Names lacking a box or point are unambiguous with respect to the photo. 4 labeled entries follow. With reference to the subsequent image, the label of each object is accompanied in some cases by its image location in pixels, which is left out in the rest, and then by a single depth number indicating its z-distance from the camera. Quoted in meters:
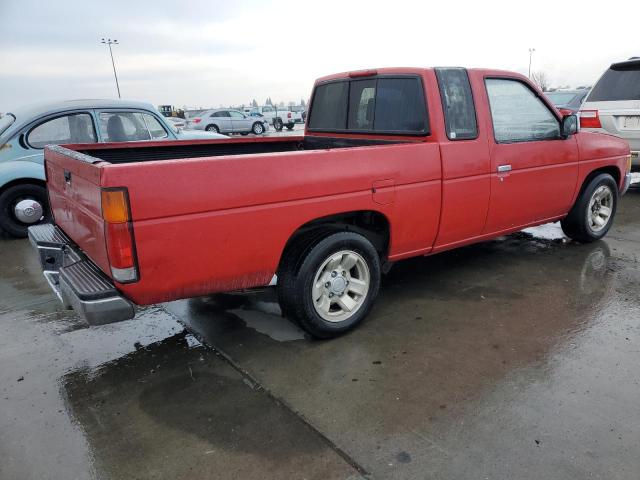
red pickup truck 2.72
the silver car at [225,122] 27.40
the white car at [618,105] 7.46
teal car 6.69
